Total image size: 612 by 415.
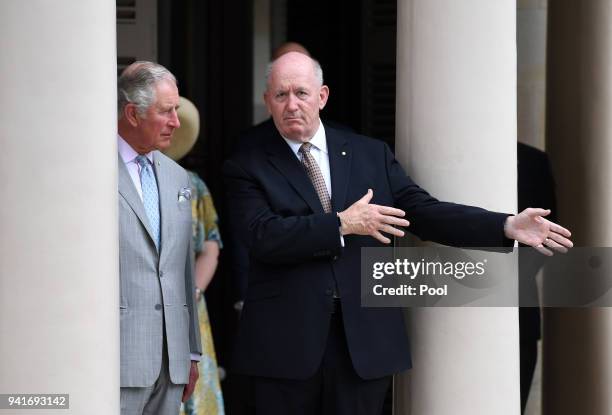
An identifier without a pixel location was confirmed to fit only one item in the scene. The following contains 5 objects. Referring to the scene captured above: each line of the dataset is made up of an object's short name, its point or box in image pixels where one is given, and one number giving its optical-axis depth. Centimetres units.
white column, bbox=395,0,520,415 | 1200
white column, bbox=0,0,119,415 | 1072
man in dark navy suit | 1130
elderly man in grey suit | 1143
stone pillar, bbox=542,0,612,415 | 1397
